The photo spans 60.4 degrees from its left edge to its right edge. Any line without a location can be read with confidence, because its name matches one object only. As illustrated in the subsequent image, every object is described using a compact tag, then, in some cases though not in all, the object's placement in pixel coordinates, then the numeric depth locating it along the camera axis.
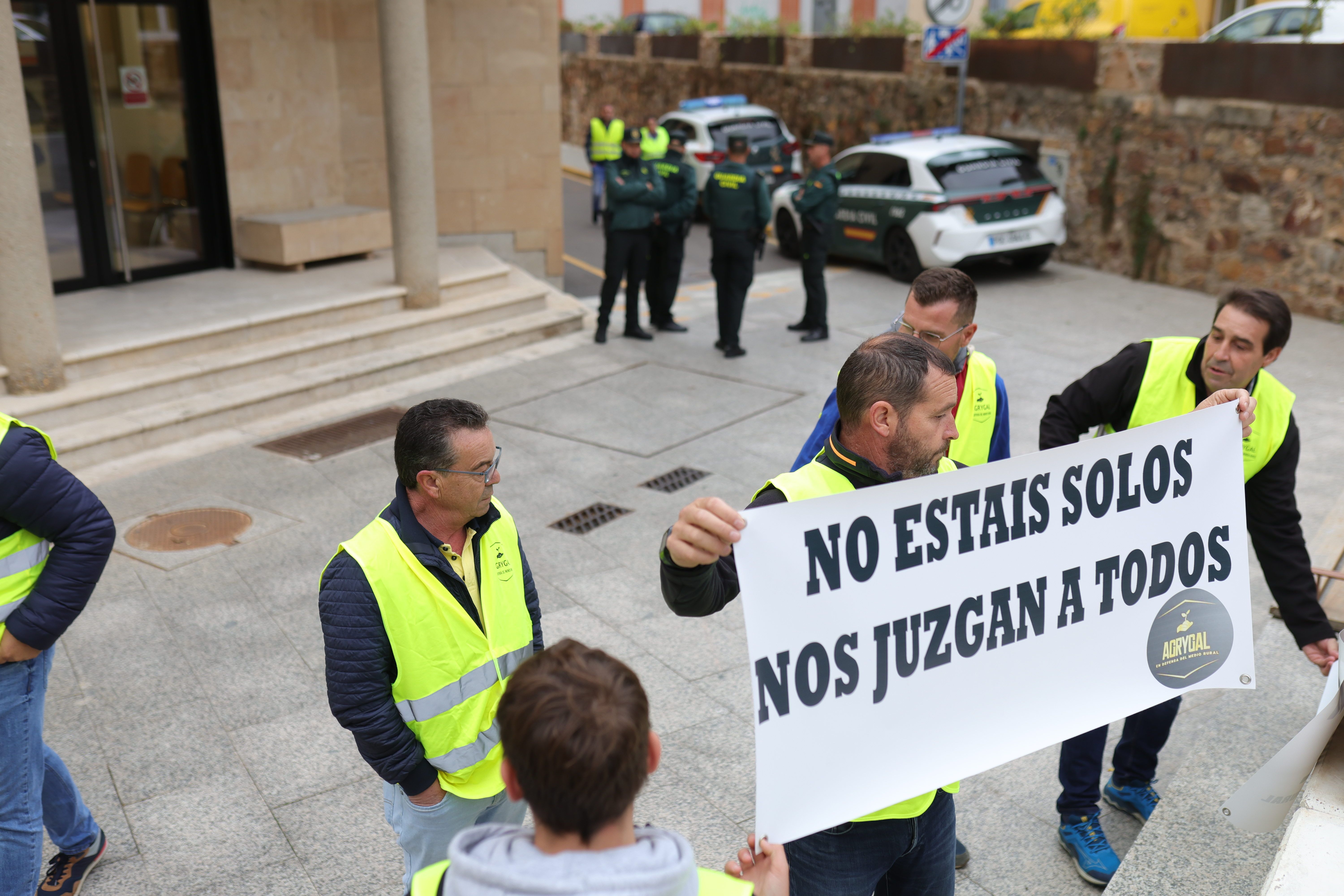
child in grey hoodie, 1.73
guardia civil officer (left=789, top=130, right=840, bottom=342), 11.45
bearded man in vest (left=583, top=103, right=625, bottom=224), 17.48
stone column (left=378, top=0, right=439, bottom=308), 10.09
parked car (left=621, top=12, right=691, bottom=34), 28.66
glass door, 10.23
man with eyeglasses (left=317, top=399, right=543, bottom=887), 2.85
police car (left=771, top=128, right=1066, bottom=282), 13.66
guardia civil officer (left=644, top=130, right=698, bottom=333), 11.52
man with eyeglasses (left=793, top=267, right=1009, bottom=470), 3.92
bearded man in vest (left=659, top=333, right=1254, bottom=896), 2.69
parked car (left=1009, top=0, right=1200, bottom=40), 16.00
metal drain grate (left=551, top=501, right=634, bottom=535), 7.01
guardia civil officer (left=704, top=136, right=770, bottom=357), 10.88
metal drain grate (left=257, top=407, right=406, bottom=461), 8.29
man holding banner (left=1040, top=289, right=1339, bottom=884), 3.83
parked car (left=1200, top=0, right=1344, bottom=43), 14.05
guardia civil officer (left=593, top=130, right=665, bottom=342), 11.12
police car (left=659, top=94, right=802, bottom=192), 17.69
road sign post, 15.36
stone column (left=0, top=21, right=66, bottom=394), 7.44
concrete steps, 8.15
